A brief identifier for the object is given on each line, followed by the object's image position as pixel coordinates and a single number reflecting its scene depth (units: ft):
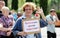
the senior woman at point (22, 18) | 19.89
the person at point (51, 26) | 36.49
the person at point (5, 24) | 23.11
